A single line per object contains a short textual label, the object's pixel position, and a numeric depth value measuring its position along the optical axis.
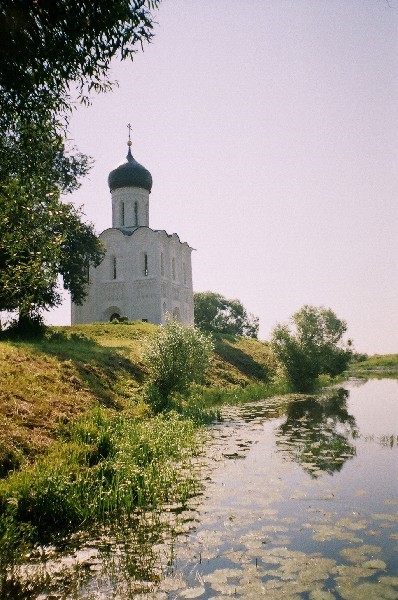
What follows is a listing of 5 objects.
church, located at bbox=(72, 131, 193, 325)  40.81
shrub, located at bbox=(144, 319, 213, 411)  17.00
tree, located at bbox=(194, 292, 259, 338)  71.88
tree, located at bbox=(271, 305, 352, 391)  26.42
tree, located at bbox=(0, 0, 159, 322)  8.01
